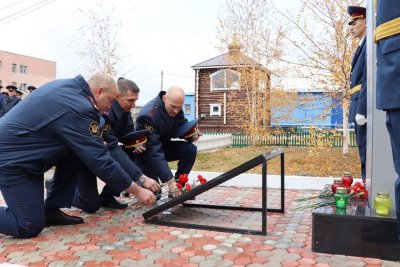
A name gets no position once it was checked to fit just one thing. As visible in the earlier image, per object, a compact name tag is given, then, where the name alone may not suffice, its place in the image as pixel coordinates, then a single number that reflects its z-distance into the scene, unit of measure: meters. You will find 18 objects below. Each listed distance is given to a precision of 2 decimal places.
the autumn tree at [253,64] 13.32
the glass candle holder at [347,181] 3.63
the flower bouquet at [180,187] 3.91
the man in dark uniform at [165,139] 4.19
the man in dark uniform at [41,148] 2.98
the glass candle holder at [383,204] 2.66
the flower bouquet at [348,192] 3.25
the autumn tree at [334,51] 9.02
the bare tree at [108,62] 16.95
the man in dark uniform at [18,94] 10.72
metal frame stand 3.11
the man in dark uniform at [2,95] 10.65
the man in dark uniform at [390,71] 1.42
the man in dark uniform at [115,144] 3.81
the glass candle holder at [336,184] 3.52
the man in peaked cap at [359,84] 3.86
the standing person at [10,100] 10.52
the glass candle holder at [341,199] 2.91
